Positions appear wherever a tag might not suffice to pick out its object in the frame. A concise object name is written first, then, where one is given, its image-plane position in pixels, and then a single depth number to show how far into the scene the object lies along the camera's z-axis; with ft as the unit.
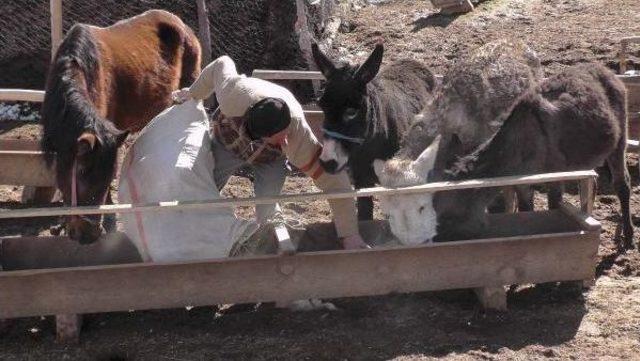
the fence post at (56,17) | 25.70
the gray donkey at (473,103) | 19.01
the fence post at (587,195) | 16.51
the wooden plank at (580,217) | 15.93
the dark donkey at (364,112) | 17.42
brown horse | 15.67
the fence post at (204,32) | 30.30
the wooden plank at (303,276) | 14.96
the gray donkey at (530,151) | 17.12
